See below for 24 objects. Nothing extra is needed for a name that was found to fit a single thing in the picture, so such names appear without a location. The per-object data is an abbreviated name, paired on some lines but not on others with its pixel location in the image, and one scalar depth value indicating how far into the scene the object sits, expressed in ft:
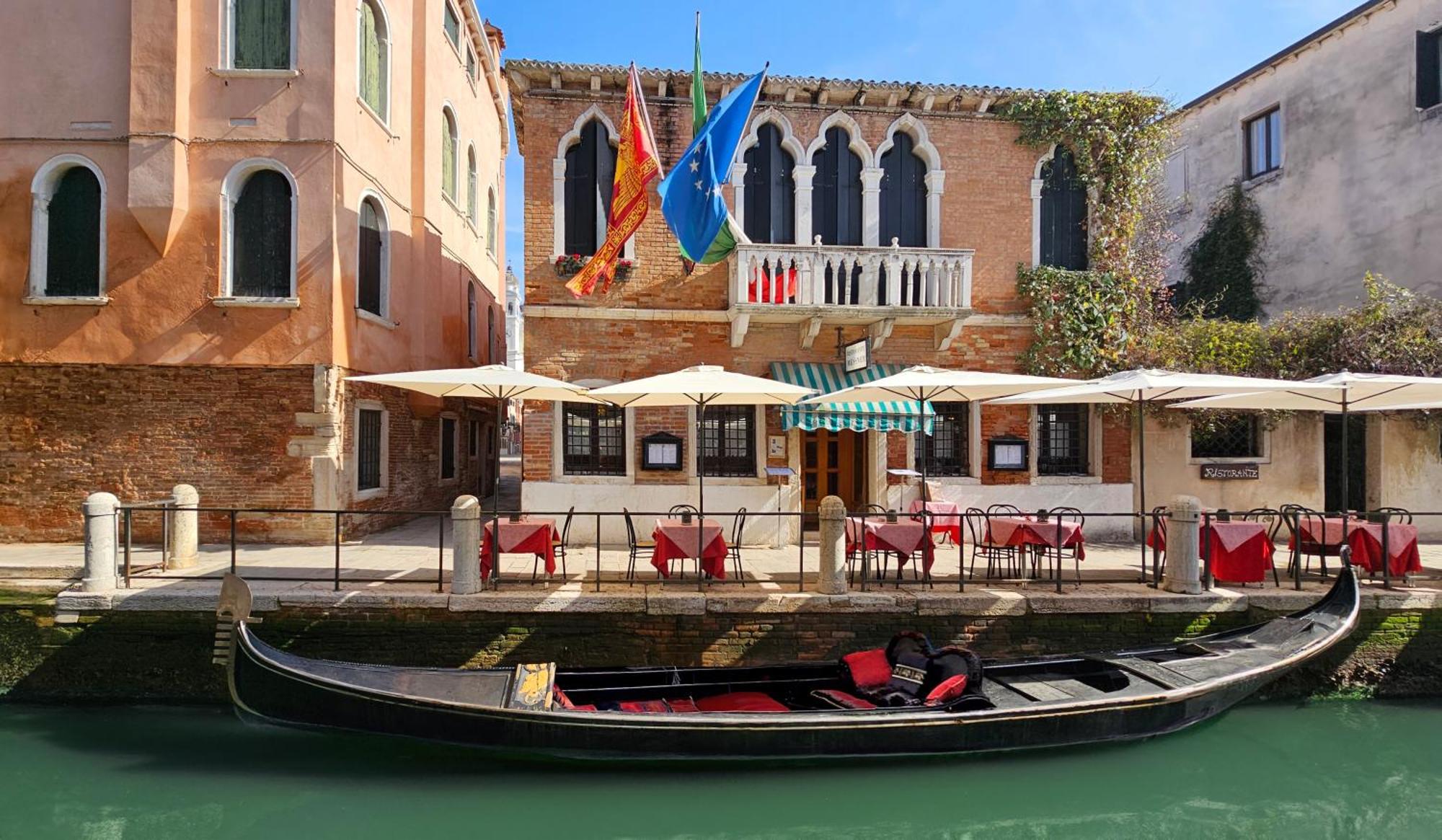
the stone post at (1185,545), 26.22
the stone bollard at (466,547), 24.36
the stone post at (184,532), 27.63
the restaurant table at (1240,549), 26.86
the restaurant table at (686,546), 26.17
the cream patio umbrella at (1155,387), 26.58
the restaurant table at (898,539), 26.32
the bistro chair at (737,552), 27.73
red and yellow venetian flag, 30.71
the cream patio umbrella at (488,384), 26.43
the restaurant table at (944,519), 28.37
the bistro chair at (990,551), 28.55
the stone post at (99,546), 24.61
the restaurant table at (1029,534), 27.27
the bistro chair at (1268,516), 28.28
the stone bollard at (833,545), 25.40
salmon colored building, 32.78
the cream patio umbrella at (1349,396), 27.07
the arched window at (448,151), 48.37
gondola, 19.61
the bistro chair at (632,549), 26.91
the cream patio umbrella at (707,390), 26.21
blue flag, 29.50
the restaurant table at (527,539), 25.91
